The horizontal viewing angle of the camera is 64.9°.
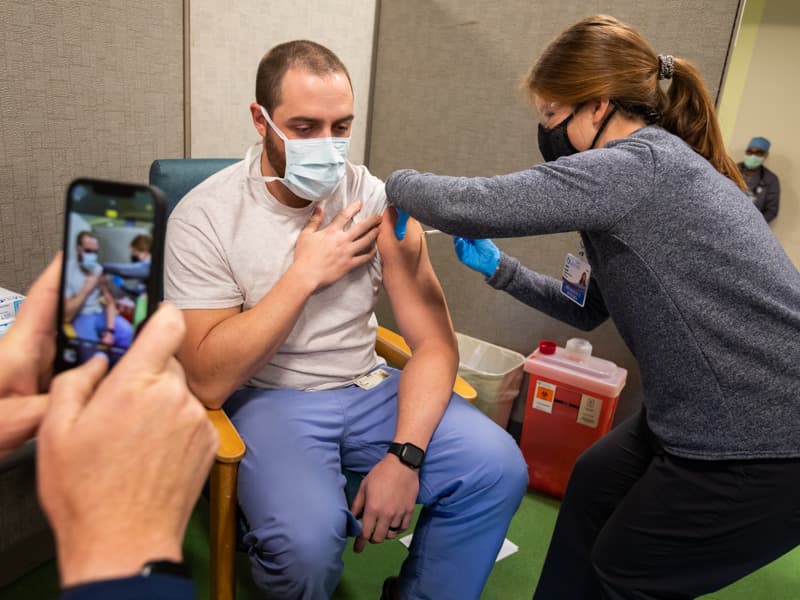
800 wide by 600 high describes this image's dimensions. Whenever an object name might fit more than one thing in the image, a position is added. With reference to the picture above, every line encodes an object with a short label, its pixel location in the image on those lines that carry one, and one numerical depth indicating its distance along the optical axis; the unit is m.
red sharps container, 2.07
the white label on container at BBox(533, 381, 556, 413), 2.14
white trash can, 2.26
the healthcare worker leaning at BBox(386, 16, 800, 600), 1.12
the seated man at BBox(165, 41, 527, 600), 1.26
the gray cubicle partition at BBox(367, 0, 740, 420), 1.96
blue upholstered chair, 1.22
